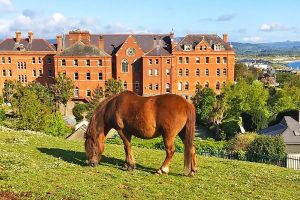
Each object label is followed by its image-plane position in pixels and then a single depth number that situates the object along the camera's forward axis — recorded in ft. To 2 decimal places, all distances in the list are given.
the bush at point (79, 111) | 193.88
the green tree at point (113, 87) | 216.13
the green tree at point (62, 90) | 207.41
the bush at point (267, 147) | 101.77
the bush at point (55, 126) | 134.72
